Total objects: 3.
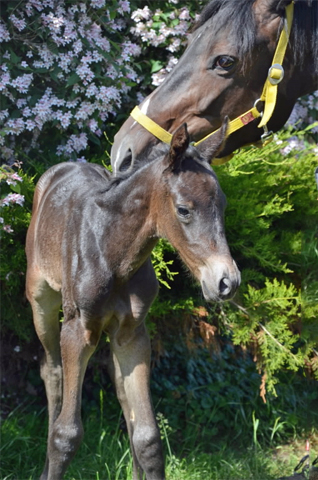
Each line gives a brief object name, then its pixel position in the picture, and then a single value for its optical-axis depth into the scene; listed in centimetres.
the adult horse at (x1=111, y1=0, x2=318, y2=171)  630
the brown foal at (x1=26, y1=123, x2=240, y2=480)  509
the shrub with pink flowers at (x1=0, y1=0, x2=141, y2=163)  818
